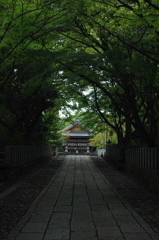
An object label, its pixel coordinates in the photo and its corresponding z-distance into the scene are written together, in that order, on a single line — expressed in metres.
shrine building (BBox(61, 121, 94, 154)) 55.56
